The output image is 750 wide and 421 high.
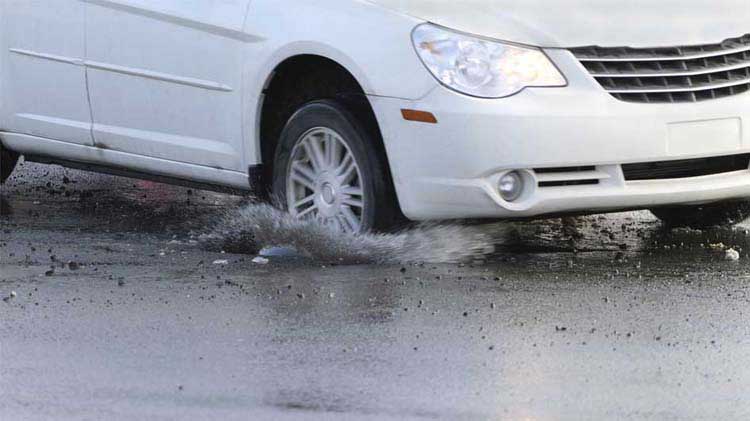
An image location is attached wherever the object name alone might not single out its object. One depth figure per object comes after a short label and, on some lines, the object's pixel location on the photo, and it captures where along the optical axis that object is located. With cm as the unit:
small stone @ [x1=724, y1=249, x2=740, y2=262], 1564
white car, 1470
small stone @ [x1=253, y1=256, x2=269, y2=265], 1547
